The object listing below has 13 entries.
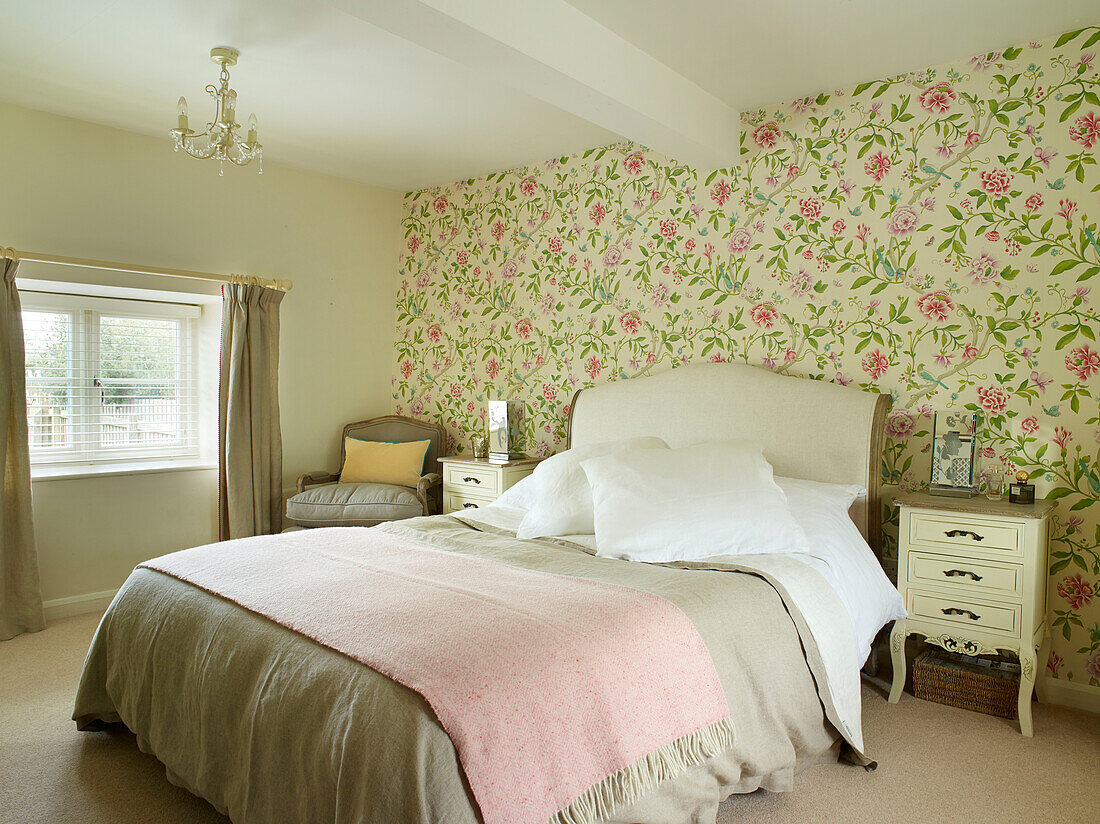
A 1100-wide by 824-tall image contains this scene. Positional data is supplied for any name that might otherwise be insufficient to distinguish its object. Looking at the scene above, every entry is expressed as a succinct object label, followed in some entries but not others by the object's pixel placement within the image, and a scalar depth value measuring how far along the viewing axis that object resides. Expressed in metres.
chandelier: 2.77
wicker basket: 2.64
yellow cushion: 4.45
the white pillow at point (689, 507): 2.46
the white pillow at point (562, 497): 2.81
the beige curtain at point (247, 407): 4.10
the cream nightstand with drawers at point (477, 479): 4.09
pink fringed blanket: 1.45
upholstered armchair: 4.05
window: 3.88
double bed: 1.42
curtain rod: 3.51
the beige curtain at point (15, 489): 3.41
